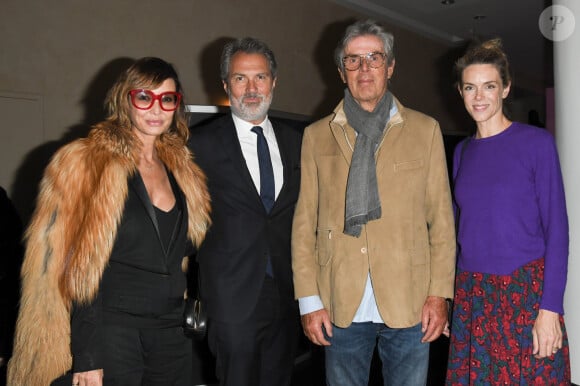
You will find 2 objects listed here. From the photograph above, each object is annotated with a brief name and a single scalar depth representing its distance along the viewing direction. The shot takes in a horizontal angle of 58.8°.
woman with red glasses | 1.83
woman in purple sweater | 1.89
